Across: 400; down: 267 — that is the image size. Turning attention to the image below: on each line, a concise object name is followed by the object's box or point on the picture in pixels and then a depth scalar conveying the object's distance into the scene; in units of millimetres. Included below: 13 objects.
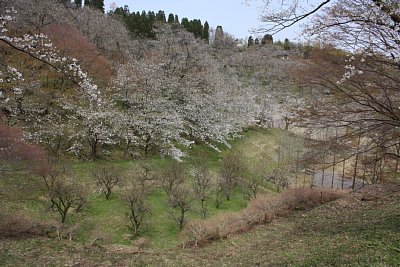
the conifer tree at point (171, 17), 65113
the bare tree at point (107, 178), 18578
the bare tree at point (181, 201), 16391
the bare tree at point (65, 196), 15750
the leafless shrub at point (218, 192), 19969
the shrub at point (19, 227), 13180
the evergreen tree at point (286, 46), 75875
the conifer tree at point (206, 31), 67500
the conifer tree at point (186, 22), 63744
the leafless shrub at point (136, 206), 15312
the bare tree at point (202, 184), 19578
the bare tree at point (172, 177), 19744
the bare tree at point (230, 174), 21512
